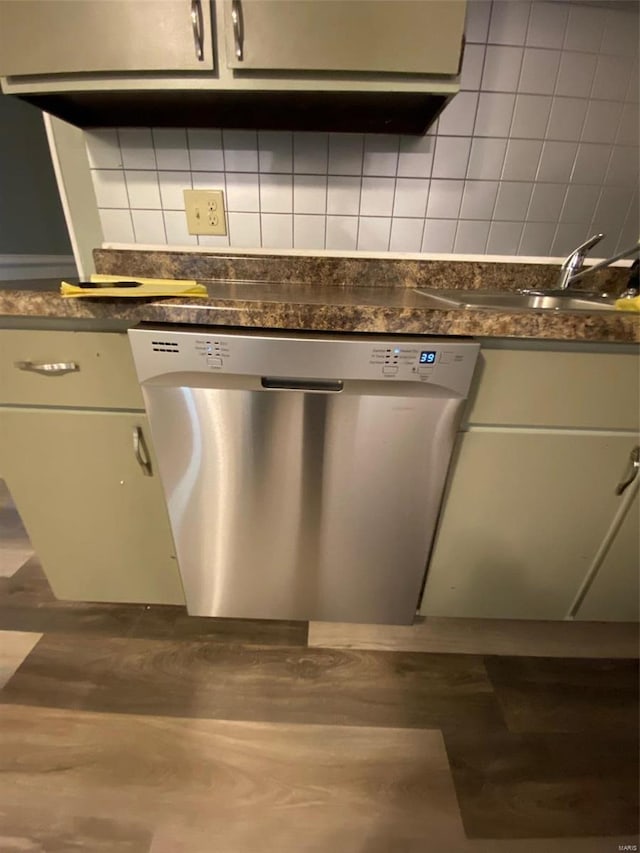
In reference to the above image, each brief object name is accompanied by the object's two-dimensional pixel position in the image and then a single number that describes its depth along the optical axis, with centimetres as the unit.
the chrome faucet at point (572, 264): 108
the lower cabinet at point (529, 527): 83
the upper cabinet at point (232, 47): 75
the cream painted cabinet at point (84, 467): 77
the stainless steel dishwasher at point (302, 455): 70
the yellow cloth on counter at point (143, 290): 67
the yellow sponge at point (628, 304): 78
